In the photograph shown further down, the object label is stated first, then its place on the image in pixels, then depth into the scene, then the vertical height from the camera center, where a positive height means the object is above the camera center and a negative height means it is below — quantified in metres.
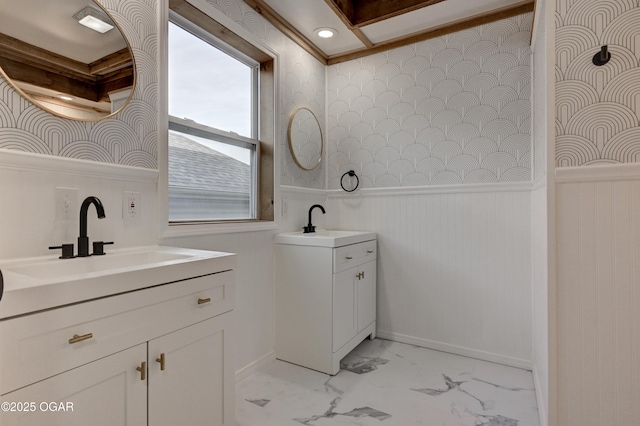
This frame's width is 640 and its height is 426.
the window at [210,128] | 1.93 +0.55
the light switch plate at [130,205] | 1.52 +0.05
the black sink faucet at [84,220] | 1.29 -0.01
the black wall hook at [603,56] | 1.34 +0.62
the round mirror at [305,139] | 2.61 +0.62
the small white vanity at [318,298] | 2.18 -0.56
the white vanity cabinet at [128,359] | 0.83 -0.43
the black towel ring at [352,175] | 2.92 +0.34
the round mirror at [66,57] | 1.21 +0.64
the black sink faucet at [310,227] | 2.65 -0.10
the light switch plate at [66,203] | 1.30 +0.06
